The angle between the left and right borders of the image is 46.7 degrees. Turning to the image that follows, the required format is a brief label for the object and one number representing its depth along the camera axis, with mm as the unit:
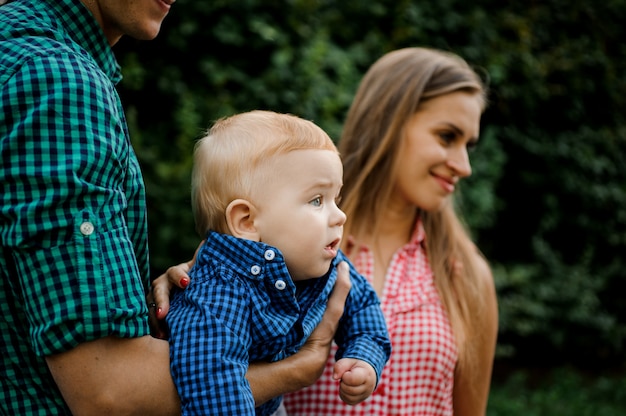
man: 1328
